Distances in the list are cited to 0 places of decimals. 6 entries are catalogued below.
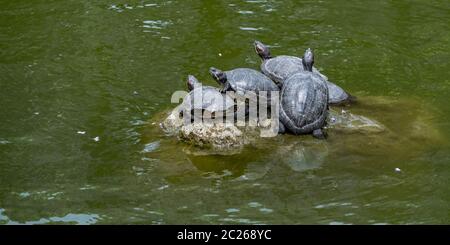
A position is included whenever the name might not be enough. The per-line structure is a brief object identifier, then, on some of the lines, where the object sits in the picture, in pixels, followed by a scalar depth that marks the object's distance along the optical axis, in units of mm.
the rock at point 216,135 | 15281
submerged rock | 15977
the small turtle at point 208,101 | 15539
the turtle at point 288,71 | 17516
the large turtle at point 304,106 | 15469
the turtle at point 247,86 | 16266
